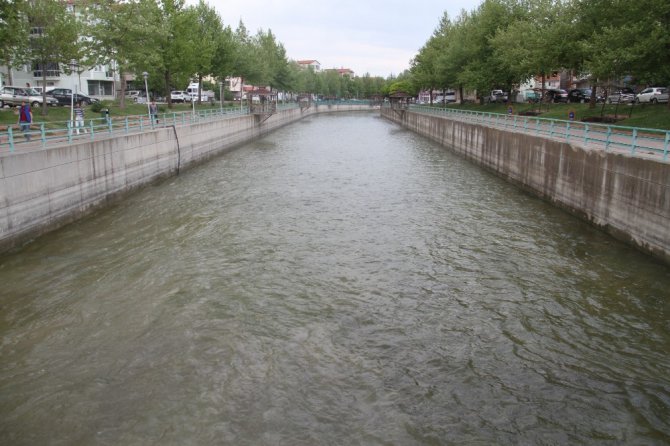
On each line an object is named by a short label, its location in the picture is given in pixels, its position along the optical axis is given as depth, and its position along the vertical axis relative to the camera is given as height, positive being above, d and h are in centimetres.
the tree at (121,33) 3925 +615
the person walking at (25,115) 2060 +3
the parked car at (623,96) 4368 +142
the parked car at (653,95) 3891 +128
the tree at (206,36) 5328 +854
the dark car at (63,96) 4392 +163
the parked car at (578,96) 5088 +165
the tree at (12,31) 2756 +486
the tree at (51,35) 3797 +584
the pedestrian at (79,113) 2683 +13
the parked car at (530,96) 5871 +205
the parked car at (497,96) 6387 +212
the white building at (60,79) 6275 +449
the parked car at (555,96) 5553 +180
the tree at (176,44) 4700 +649
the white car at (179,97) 7194 +246
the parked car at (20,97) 3957 +144
